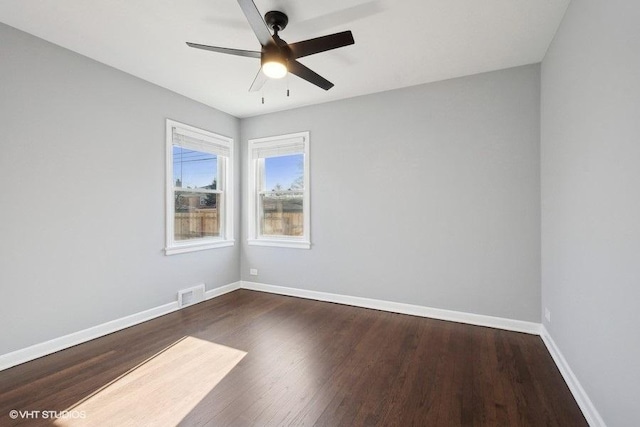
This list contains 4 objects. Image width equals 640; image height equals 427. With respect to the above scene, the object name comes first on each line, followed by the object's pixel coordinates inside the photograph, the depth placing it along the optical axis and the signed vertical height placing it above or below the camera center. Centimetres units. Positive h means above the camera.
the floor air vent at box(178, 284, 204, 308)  367 -109
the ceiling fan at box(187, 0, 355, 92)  192 +118
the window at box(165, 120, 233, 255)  362 +32
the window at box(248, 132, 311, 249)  420 +34
